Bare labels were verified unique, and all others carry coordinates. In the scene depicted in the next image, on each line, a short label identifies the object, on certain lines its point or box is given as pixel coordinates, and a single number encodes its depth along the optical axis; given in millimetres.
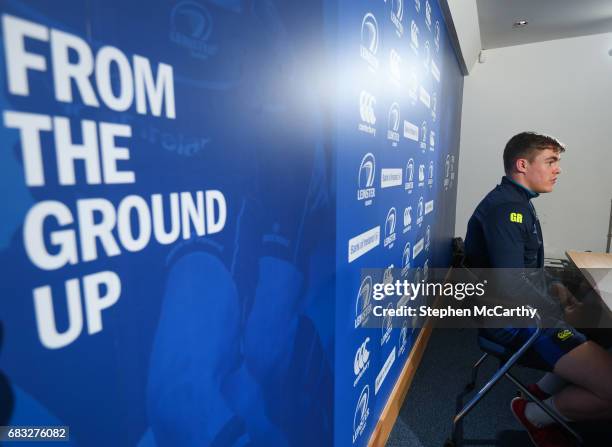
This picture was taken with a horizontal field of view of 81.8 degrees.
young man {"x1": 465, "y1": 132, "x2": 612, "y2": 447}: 1406
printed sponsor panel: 1170
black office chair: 1478
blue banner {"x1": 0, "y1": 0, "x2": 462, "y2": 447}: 399
